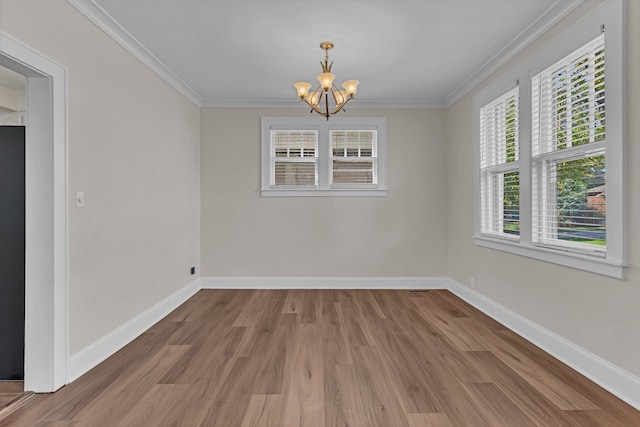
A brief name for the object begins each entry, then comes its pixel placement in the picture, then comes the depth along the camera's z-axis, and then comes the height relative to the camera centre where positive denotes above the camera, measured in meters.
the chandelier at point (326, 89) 2.98 +1.13
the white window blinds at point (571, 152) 2.33 +0.46
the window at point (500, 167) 3.37 +0.47
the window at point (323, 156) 4.95 +0.84
